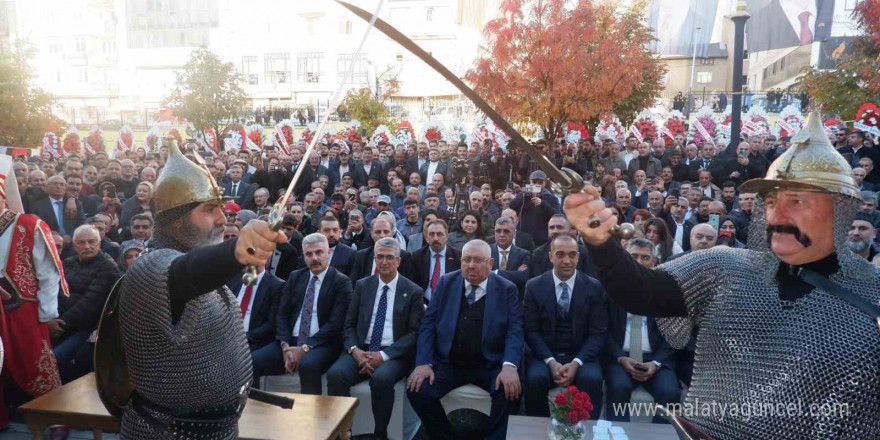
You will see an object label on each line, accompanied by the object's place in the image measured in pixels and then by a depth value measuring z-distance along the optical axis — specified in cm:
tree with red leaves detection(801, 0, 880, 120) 1189
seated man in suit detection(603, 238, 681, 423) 486
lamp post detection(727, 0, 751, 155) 1089
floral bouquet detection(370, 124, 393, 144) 1815
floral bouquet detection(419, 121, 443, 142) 1730
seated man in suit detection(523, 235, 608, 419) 495
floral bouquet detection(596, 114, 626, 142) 1600
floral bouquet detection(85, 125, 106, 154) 1869
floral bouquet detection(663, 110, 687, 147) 1656
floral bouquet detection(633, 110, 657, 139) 1625
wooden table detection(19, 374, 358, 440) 371
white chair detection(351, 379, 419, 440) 518
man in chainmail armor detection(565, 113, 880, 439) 185
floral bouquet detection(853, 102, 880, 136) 1089
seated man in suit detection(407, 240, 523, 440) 493
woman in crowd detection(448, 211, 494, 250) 747
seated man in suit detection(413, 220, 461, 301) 669
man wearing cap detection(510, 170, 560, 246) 859
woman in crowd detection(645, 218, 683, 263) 657
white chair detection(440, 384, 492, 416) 508
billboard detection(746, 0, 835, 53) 1566
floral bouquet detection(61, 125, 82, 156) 1886
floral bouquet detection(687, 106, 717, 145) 1617
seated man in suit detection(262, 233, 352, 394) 551
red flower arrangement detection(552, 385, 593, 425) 379
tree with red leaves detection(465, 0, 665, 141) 1085
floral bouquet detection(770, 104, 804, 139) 1514
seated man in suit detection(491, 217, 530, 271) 677
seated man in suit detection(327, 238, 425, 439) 514
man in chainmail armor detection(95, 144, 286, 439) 229
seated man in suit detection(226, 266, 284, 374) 582
